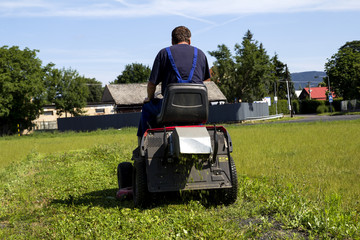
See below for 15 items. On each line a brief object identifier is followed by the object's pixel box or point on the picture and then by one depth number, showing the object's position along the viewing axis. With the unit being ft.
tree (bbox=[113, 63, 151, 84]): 344.28
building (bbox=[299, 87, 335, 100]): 436.39
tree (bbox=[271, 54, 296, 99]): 329.27
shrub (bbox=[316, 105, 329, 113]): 244.01
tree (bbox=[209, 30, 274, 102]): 170.30
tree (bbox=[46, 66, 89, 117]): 201.36
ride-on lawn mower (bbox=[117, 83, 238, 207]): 16.33
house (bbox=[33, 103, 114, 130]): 246.06
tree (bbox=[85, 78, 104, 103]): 360.48
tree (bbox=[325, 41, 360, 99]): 184.55
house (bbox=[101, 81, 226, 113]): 204.23
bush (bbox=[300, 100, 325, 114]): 258.57
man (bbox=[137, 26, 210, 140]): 17.26
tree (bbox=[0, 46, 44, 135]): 164.14
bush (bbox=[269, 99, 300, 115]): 217.54
